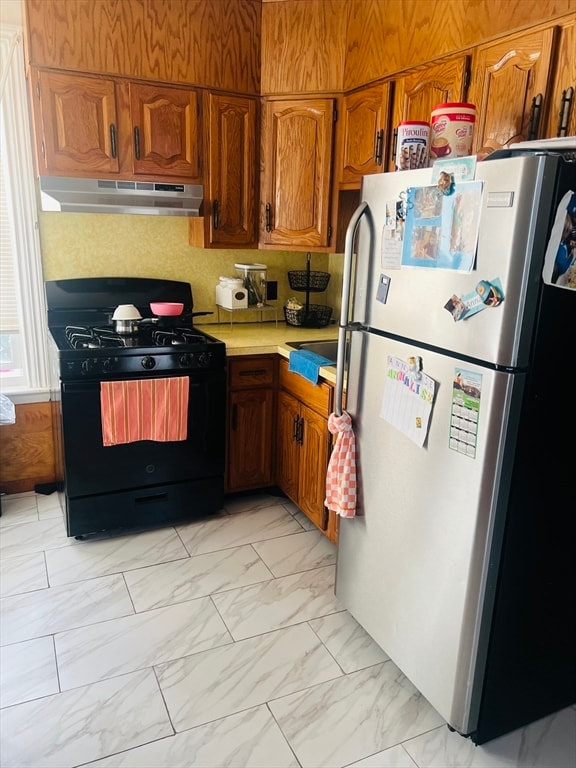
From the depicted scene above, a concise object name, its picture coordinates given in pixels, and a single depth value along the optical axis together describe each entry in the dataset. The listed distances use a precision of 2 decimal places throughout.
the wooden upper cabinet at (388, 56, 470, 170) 2.10
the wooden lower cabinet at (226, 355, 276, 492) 3.00
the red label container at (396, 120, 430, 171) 1.77
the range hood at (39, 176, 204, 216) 2.69
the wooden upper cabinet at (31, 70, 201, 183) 2.63
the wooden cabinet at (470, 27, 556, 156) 1.79
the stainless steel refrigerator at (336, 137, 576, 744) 1.42
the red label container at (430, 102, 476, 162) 1.67
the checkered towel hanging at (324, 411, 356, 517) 2.04
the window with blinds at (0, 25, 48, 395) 2.86
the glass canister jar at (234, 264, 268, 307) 3.41
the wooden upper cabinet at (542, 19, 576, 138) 1.70
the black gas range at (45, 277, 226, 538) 2.62
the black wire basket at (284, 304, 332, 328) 3.43
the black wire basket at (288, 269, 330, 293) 3.46
